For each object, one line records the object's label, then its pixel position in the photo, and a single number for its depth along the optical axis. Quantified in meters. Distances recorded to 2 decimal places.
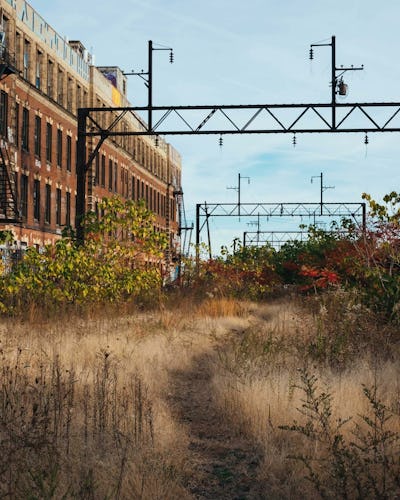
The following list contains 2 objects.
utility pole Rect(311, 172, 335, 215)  63.36
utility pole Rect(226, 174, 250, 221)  64.09
